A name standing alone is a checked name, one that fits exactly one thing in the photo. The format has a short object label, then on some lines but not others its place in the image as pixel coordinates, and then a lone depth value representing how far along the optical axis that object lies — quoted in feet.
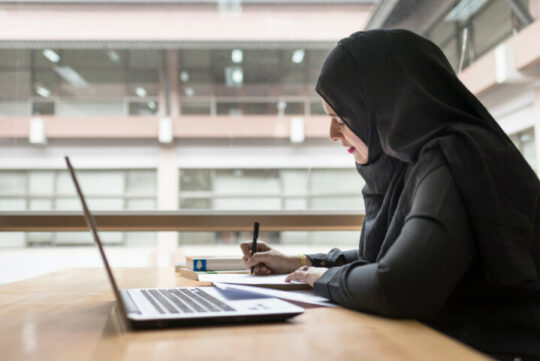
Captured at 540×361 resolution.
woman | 2.23
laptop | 1.94
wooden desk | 1.59
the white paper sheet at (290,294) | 2.57
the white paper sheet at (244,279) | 3.17
